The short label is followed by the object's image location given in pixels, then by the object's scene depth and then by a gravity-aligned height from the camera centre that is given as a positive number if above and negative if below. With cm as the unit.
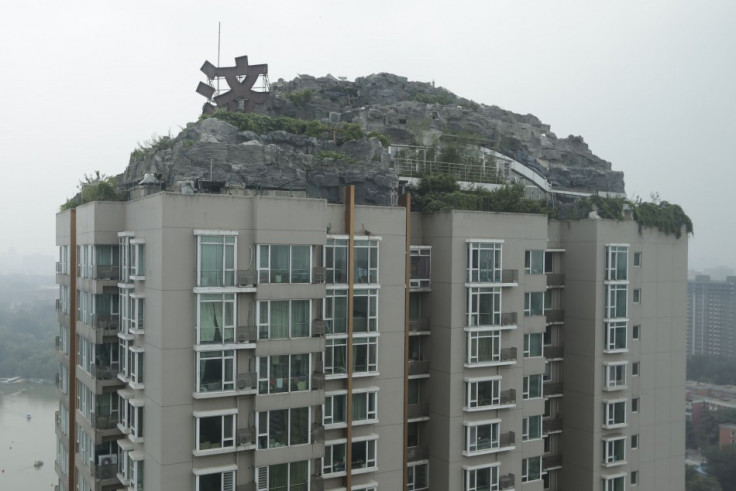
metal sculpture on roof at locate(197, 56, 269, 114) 2655 +622
